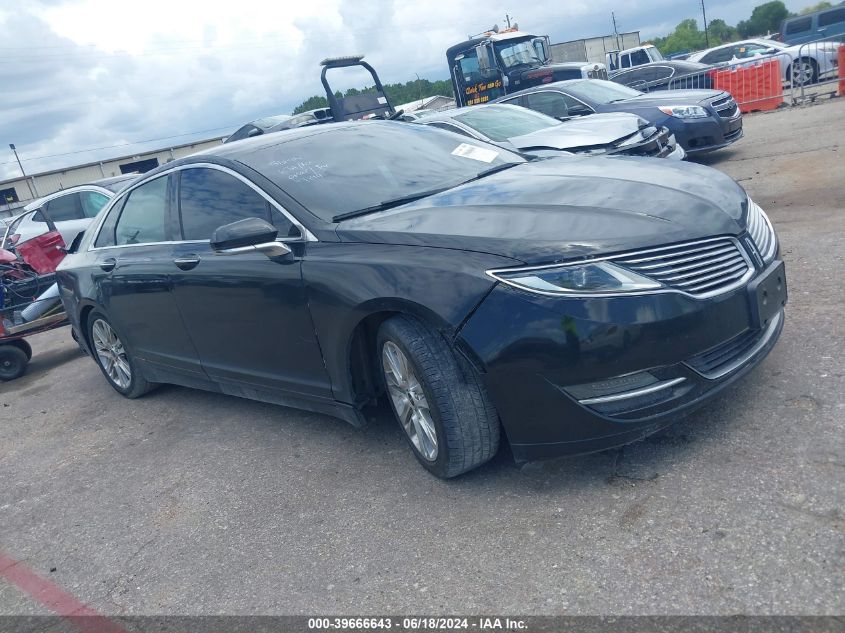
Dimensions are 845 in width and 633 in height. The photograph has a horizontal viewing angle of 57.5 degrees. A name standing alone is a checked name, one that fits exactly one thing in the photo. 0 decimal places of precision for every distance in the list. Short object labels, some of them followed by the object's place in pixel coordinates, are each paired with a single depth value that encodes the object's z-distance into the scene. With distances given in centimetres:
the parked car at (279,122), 1648
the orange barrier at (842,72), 1614
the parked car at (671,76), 1797
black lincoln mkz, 296
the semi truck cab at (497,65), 1911
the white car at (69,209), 1234
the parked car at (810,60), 1880
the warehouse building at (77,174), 4469
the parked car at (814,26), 2870
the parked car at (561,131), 850
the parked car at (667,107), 1084
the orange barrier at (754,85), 1711
